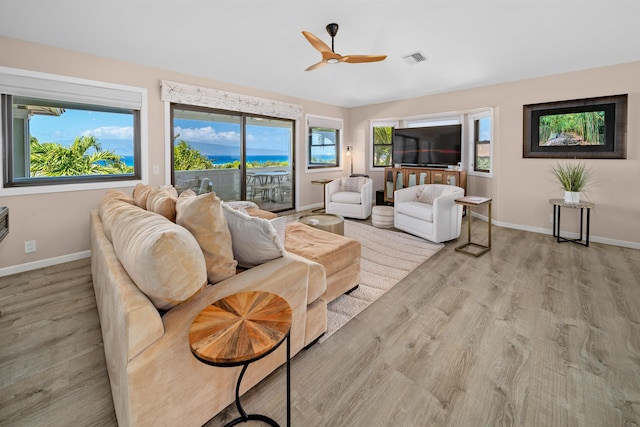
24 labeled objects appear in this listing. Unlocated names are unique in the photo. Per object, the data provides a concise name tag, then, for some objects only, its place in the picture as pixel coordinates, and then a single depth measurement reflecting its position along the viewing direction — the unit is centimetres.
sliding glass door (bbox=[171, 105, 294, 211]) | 475
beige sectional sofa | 117
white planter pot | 409
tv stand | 573
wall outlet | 333
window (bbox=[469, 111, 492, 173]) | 570
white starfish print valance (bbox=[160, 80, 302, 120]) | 432
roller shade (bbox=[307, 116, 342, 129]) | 663
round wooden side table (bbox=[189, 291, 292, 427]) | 100
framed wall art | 407
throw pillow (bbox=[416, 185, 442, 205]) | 461
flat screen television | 607
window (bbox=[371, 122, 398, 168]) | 731
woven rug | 247
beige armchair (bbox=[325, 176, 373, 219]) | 568
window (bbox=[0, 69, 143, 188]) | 325
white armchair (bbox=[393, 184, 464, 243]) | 414
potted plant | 413
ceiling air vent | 452
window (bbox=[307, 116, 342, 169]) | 682
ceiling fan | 326
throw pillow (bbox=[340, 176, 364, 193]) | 603
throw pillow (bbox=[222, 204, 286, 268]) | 175
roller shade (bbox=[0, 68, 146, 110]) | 314
